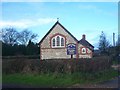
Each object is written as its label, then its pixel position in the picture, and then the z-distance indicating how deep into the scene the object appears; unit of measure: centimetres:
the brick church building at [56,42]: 3729
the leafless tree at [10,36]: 5878
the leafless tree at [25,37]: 6281
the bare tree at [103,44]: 5053
